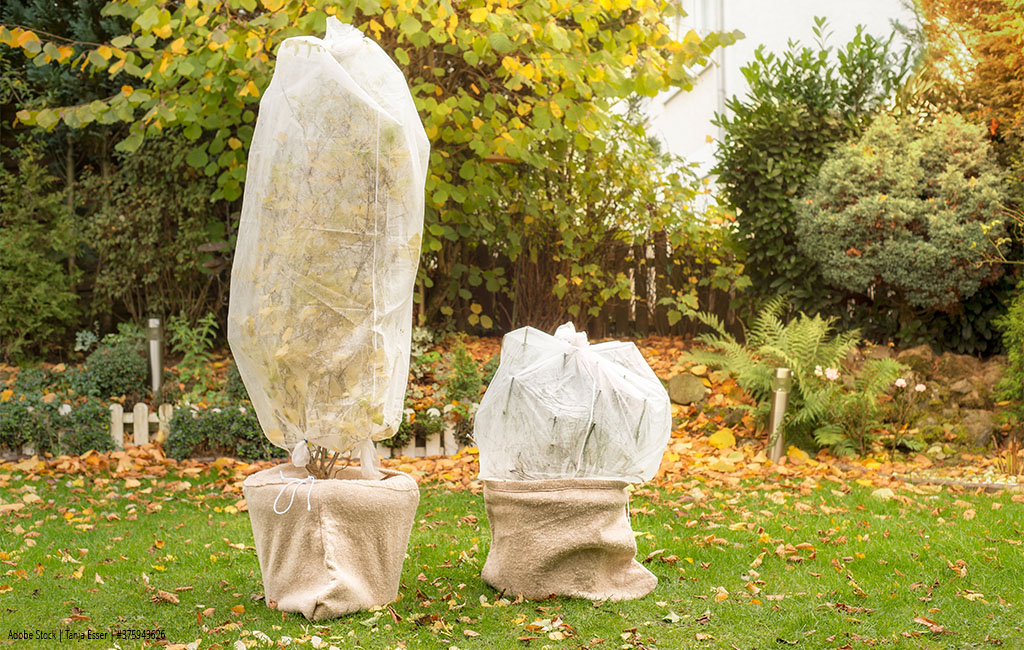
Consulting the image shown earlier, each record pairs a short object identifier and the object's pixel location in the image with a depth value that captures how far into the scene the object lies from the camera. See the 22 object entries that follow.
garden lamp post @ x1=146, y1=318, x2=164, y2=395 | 7.61
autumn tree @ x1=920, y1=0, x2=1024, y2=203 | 7.71
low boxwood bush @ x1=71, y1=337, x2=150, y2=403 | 7.56
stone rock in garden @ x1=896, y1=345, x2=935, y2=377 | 7.77
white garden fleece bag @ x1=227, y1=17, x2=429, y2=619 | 3.52
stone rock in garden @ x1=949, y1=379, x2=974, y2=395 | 7.56
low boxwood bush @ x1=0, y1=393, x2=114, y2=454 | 6.57
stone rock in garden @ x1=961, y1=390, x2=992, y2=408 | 7.46
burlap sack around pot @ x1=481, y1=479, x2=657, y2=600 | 3.76
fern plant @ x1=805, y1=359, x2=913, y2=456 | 6.74
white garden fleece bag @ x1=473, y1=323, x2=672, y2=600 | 3.77
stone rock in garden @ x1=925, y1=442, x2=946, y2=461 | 6.73
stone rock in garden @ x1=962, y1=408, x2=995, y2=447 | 7.01
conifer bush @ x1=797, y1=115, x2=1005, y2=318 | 7.64
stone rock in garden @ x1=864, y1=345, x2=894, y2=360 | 8.01
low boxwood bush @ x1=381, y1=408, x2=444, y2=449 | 6.95
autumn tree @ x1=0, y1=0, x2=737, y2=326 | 6.31
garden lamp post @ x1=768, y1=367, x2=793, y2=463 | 6.80
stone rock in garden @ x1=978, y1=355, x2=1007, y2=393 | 7.62
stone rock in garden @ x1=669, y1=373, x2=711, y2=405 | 8.05
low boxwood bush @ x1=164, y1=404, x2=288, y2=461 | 6.65
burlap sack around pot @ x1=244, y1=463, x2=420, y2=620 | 3.53
